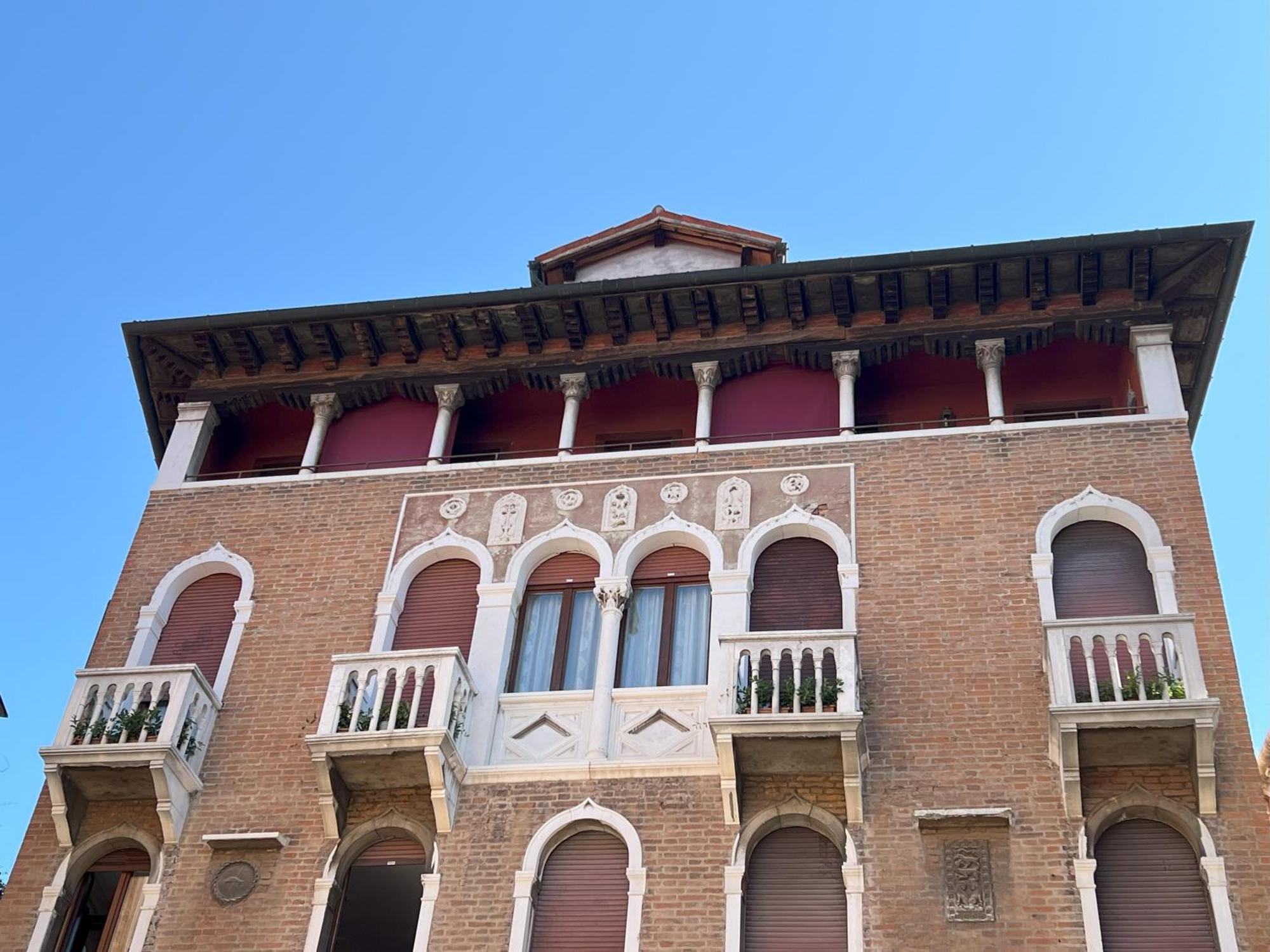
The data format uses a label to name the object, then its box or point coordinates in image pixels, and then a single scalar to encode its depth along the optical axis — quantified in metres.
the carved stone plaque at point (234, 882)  15.96
